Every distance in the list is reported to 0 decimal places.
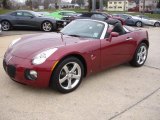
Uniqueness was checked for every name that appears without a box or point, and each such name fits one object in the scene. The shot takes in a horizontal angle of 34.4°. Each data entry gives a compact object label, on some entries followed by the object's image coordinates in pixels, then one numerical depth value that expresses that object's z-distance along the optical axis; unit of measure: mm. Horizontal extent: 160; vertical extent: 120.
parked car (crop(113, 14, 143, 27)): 25991
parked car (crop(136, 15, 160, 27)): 27703
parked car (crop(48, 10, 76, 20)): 21038
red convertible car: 4207
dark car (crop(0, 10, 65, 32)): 15023
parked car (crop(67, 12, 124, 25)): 18800
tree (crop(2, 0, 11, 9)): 51981
